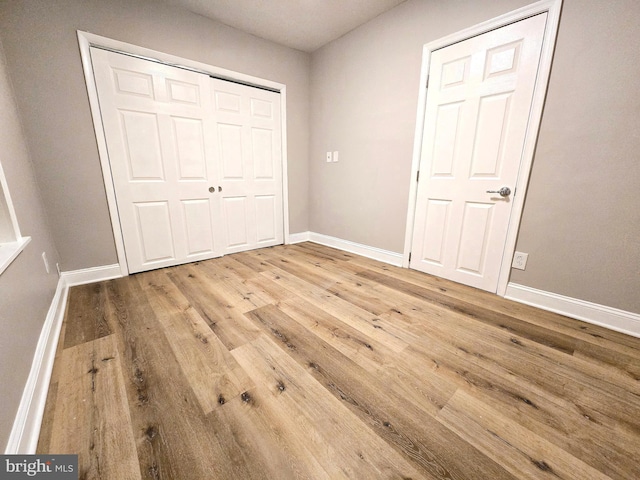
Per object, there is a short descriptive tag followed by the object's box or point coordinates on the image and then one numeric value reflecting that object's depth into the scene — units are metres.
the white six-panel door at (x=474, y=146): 1.88
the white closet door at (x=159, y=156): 2.28
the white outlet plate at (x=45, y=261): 1.74
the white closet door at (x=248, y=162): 2.93
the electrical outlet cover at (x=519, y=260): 2.00
